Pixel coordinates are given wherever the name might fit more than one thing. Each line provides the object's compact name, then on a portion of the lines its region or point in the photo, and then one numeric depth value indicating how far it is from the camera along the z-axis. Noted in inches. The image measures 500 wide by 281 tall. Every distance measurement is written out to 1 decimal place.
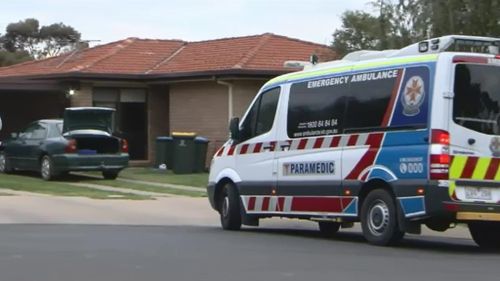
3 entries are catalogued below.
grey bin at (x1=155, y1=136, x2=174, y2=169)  1051.9
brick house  1083.3
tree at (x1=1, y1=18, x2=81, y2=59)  3196.4
